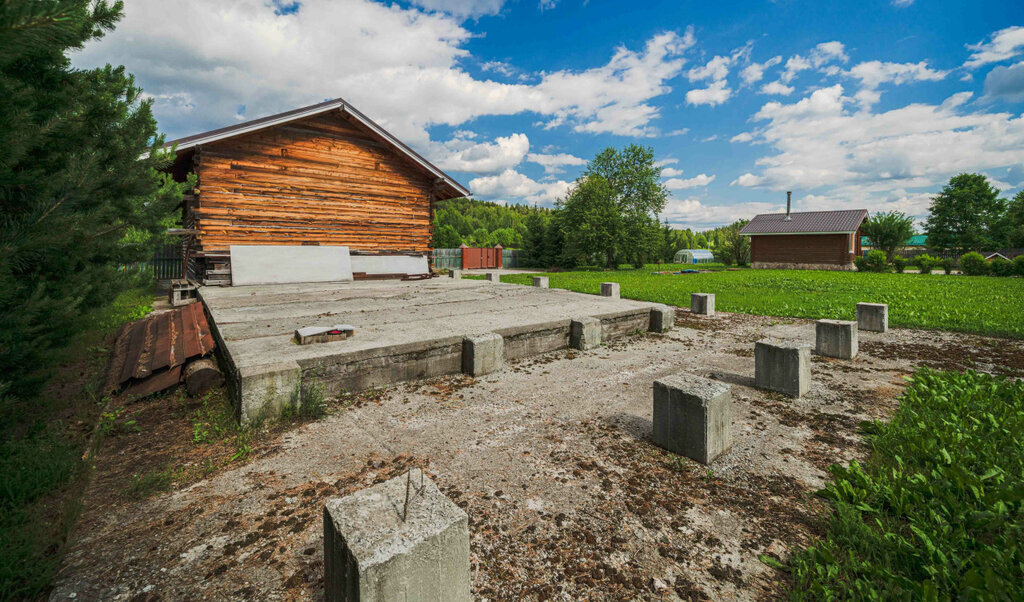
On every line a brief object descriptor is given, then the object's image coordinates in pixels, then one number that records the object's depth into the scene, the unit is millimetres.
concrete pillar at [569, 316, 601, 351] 6145
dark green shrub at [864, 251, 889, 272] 27656
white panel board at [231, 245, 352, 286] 11008
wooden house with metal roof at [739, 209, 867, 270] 31266
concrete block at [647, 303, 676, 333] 7426
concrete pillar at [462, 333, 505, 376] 4898
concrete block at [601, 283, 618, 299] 10406
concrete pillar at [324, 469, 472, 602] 1492
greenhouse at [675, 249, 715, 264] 50444
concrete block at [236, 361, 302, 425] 3367
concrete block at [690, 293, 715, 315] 9641
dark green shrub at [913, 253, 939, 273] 27000
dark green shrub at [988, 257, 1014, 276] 22797
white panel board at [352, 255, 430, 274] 13336
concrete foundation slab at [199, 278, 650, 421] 4188
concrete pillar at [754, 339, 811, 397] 4328
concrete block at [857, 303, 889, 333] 7633
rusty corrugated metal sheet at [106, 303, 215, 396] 4223
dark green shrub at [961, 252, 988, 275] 23797
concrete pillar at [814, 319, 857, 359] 5785
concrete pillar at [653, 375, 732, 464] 3004
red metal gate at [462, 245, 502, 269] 36188
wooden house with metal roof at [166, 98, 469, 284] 11023
